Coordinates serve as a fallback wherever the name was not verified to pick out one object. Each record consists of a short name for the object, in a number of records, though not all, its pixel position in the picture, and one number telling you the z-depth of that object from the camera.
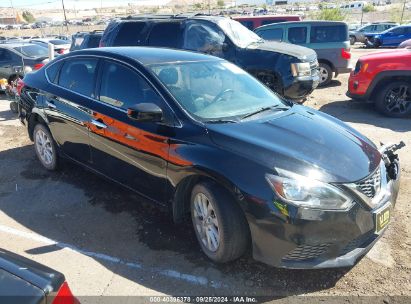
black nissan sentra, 2.81
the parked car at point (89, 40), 11.48
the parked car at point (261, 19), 15.12
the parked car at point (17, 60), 11.98
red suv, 7.42
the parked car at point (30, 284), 1.67
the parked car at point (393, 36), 24.03
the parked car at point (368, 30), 28.40
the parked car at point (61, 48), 16.67
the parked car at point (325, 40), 11.16
